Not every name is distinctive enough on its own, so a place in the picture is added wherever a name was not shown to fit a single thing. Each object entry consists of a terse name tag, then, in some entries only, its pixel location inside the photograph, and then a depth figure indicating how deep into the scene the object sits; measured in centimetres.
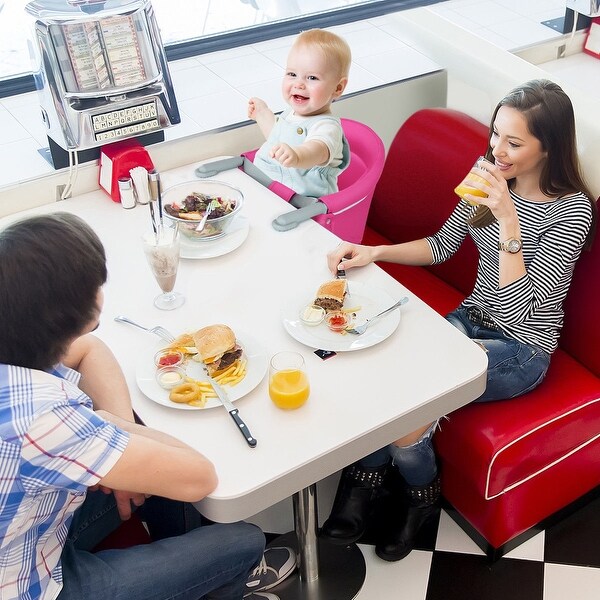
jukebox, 215
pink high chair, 213
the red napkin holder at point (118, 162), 224
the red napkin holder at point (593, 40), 293
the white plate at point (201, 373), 155
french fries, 156
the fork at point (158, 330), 171
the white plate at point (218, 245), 198
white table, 144
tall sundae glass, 175
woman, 191
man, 122
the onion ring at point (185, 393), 154
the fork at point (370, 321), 171
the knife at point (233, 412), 146
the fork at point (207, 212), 200
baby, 223
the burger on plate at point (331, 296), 177
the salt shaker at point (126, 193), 219
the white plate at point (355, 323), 168
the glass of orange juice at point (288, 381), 151
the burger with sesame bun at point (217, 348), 161
